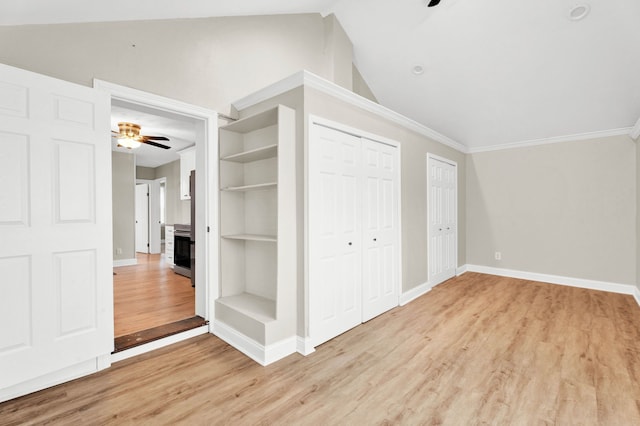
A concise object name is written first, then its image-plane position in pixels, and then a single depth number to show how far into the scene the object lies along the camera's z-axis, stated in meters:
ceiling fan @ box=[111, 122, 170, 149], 4.45
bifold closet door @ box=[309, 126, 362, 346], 2.58
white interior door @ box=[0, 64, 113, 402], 1.83
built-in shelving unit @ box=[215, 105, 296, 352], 2.45
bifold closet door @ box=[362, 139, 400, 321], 3.16
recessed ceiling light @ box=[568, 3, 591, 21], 2.92
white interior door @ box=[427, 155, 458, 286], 4.49
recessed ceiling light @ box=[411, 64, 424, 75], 4.05
